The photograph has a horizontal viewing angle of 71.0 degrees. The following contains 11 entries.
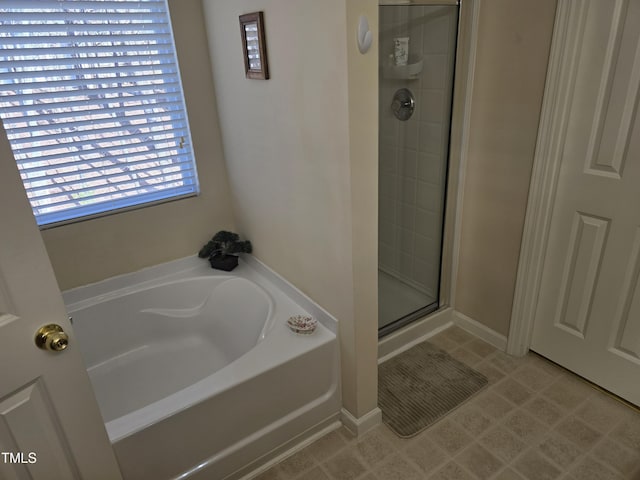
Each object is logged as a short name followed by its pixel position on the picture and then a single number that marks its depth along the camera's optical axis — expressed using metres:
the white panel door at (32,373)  1.06
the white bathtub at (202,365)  1.53
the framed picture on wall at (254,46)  1.71
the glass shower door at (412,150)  2.10
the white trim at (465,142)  2.00
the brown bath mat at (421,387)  1.98
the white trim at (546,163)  1.70
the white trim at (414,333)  2.35
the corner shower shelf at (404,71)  2.21
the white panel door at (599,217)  1.64
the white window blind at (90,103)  1.85
